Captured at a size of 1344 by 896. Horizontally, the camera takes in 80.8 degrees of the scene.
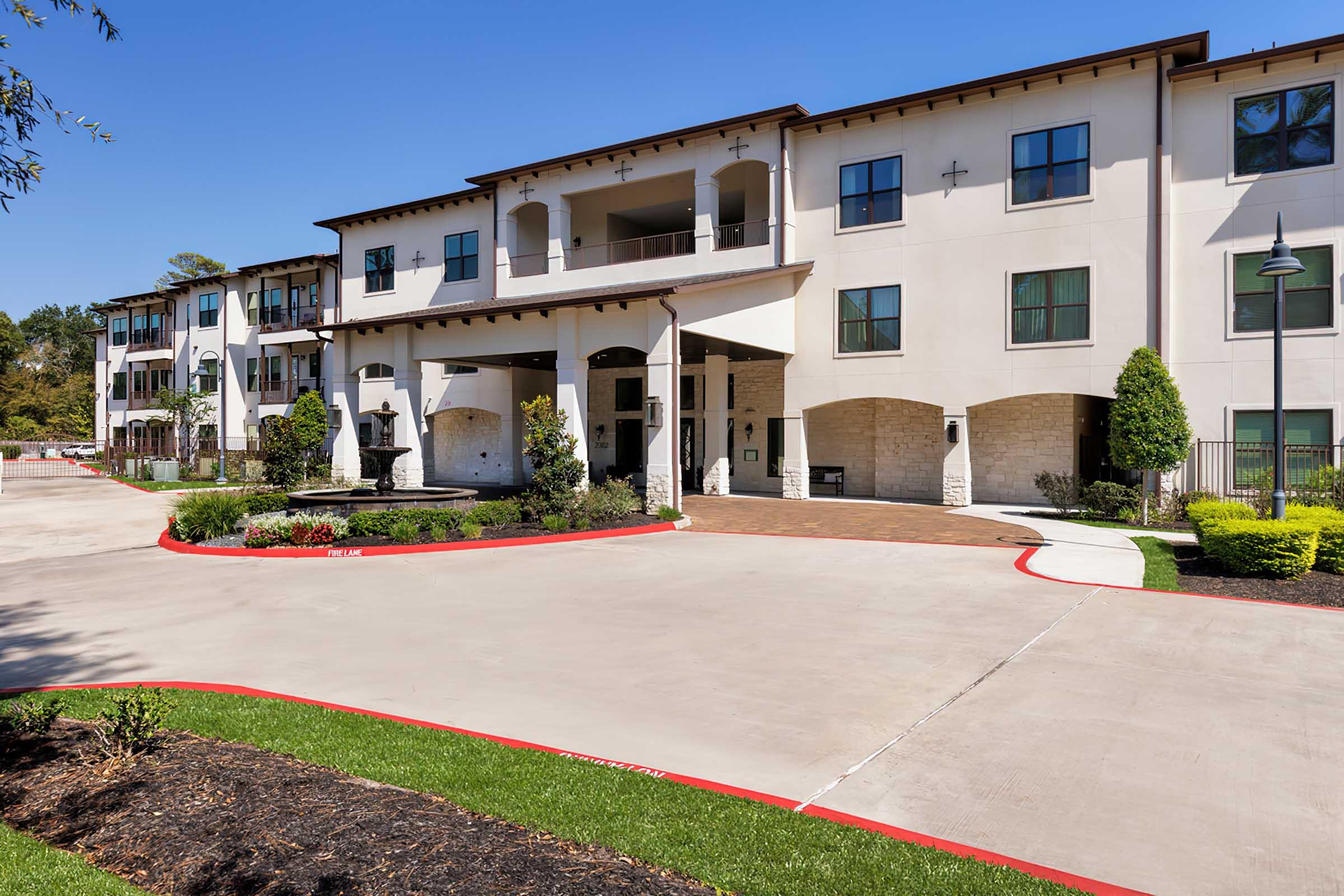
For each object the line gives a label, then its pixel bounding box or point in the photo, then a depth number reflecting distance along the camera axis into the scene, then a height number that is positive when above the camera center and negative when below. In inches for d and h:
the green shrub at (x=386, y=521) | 627.5 -63.4
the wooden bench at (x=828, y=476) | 1052.5 -50.4
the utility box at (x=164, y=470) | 1385.3 -48.8
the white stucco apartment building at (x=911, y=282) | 768.3 +175.7
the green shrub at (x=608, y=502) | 706.2 -57.1
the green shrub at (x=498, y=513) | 673.6 -62.9
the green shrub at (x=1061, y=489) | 800.9 -53.5
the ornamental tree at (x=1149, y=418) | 699.4 +16.5
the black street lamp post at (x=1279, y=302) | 495.2 +89.4
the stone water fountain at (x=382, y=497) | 736.3 -53.4
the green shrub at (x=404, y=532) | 600.4 -69.2
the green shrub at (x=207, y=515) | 644.7 -60.4
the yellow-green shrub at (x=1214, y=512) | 539.8 -54.1
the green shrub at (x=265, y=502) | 721.6 -56.1
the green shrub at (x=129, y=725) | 196.4 -71.4
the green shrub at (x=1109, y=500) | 748.0 -60.3
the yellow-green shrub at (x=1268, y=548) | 441.1 -63.9
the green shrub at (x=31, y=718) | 214.1 -75.1
